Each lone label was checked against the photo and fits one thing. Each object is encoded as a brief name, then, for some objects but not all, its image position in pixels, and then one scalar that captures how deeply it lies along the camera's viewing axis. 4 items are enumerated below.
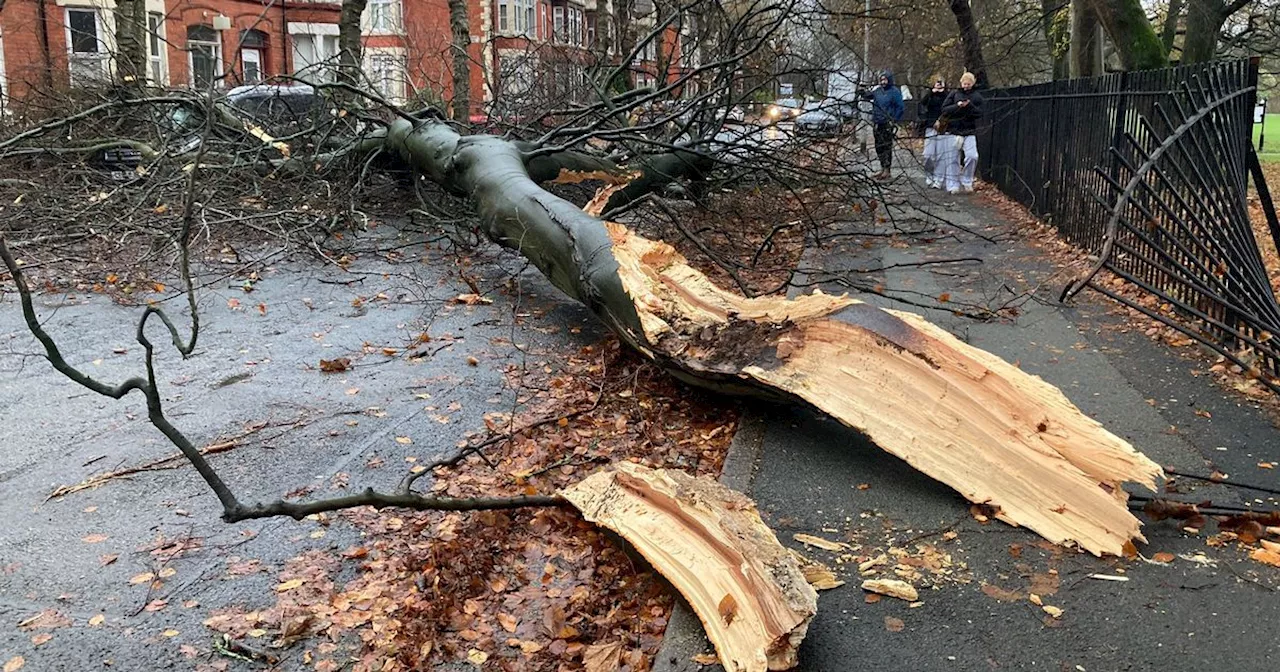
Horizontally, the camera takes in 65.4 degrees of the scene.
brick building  12.48
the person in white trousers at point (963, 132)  14.41
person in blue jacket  11.92
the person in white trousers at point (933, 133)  15.30
